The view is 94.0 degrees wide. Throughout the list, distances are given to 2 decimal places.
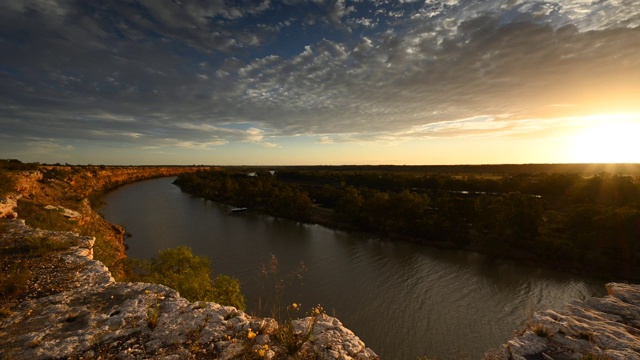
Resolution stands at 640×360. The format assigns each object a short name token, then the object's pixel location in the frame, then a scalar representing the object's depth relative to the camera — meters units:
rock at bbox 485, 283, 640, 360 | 5.73
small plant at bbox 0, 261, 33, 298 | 6.58
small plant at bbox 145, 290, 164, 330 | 5.70
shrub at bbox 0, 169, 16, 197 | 16.70
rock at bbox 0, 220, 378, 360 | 5.05
